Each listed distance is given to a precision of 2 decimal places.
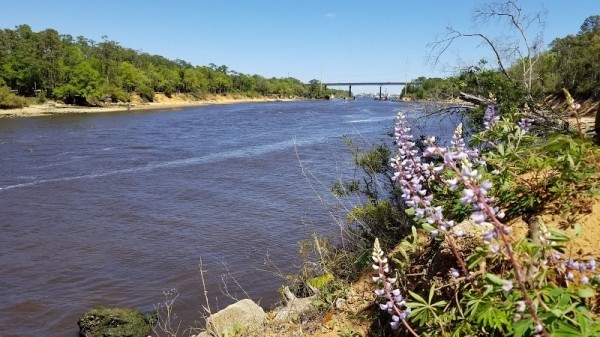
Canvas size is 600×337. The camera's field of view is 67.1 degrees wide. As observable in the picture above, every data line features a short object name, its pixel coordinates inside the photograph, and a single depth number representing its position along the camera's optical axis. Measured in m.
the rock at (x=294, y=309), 5.59
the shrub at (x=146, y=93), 93.88
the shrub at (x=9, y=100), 62.17
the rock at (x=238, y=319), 5.75
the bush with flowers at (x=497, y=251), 2.15
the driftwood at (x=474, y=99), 7.21
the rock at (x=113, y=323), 8.06
